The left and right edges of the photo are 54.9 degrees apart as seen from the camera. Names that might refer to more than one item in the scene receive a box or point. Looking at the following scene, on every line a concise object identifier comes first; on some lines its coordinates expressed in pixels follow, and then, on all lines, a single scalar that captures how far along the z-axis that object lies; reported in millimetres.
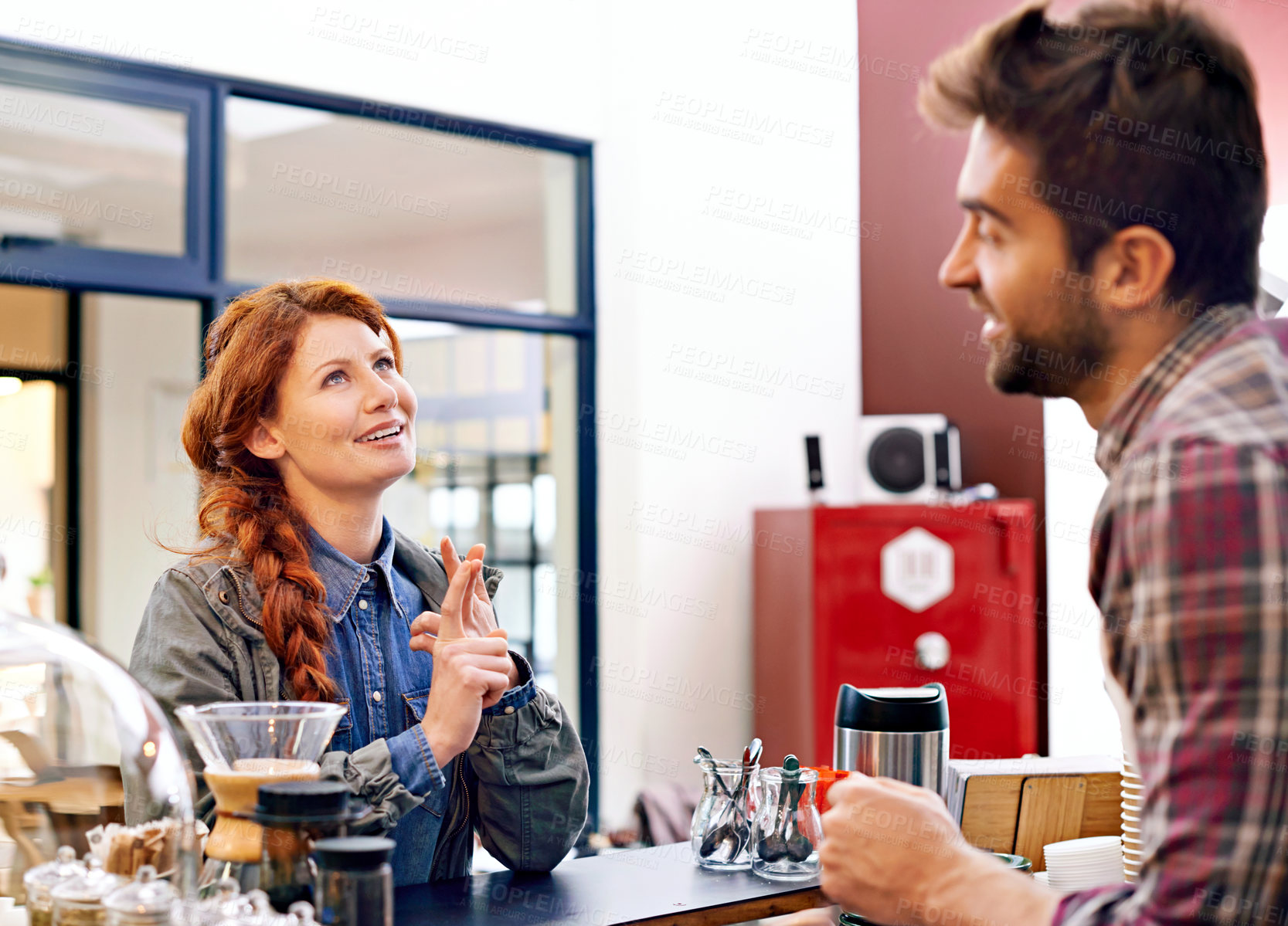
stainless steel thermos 1726
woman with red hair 1719
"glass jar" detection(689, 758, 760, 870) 1686
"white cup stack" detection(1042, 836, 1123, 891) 1716
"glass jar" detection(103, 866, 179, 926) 1087
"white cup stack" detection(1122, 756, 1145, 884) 1621
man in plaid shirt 859
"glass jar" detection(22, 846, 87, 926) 1153
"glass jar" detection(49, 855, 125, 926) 1123
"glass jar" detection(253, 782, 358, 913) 1146
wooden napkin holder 1882
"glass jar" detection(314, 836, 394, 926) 1086
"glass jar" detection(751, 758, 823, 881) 1635
